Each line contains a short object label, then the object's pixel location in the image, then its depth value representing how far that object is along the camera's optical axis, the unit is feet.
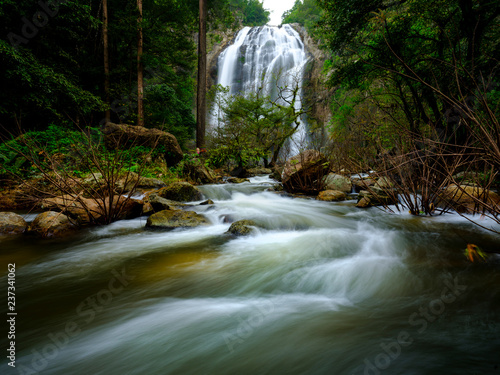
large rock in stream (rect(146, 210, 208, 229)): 13.51
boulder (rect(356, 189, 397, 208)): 18.44
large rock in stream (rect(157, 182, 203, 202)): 19.62
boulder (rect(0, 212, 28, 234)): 11.79
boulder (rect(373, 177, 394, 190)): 14.55
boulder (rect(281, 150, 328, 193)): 24.45
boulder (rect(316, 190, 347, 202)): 22.00
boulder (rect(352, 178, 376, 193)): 25.36
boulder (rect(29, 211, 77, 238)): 11.71
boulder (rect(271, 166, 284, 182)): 35.44
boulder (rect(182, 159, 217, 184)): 30.32
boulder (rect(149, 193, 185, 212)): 15.76
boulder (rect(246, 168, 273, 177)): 43.20
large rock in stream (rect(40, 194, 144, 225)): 13.16
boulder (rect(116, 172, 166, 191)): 20.36
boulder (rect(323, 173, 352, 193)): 25.41
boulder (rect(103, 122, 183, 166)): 28.89
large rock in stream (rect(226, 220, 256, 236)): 12.59
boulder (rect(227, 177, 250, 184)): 33.71
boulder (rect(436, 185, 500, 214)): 13.41
